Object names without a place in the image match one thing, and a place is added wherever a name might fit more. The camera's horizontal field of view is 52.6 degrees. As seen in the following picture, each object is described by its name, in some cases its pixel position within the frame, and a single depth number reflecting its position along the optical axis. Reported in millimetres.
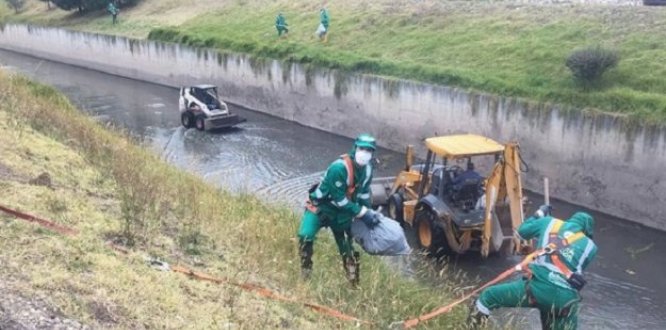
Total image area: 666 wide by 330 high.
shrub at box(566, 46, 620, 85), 16078
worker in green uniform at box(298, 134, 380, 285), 7141
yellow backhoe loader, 10867
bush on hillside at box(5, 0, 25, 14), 46812
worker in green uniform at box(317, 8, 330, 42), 25578
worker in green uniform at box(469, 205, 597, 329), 6293
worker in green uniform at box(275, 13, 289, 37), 27578
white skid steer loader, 21953
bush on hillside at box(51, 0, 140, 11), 40094
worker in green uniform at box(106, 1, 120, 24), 37438
